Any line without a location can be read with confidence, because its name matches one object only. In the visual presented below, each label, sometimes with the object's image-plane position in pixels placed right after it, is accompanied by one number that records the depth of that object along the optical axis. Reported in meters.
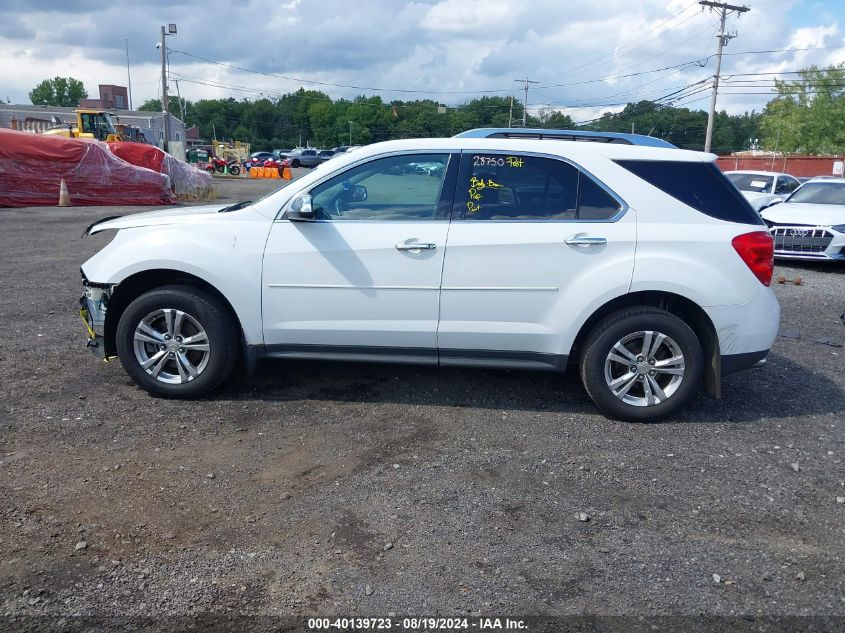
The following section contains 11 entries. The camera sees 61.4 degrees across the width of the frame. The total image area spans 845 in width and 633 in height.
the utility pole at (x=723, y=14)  42.86
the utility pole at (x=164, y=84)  47.16
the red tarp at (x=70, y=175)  19.53
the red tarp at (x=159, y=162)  22.67
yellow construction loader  35.03
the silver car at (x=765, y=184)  16.52
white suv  4.80
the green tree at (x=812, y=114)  68.75
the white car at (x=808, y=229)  12.06
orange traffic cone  19.95
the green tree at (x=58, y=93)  138.38
